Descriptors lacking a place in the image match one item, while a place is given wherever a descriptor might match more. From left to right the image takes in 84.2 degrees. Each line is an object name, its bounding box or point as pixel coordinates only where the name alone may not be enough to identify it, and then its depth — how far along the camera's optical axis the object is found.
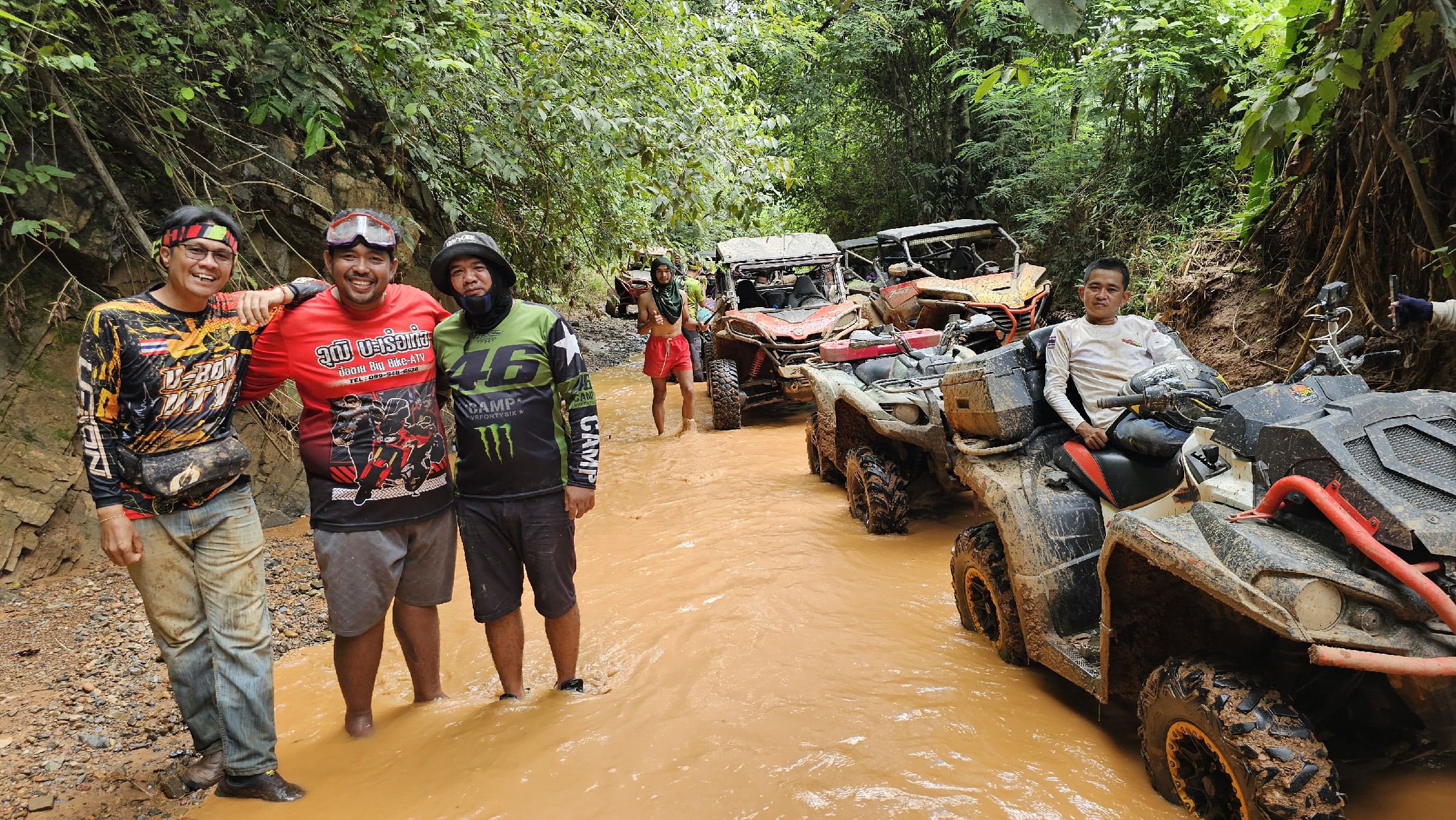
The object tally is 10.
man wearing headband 2.46
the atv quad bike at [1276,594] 1.79
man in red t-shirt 2.80
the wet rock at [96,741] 3.02
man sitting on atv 3.51
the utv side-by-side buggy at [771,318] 8.68
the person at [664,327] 8.26
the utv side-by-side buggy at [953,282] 8.87
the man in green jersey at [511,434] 2.96
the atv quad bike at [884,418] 4.79
